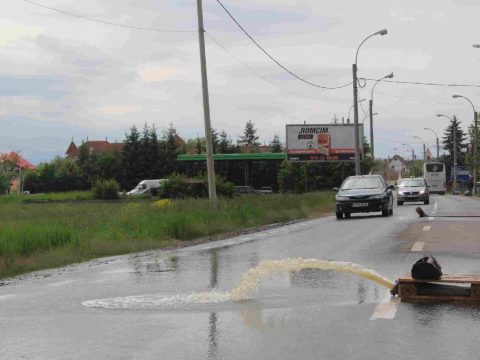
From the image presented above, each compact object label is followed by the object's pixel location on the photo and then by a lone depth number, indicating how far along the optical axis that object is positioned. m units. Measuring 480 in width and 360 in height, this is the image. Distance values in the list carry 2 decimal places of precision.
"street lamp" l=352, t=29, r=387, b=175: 46.45
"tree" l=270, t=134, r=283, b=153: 112.18
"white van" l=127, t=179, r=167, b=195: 79.12
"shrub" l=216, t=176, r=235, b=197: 53.06
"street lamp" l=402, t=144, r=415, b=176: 141.82
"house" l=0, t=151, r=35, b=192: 130.90
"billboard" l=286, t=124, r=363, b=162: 64.69
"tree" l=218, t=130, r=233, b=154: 108.07
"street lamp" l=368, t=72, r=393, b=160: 66.00
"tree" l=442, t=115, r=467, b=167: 121.50
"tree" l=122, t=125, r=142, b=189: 96.25
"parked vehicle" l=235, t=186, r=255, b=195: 74.62
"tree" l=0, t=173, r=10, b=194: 107.68
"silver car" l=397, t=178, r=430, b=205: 41.41
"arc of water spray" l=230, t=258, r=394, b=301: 8.65
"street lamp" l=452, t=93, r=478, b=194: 63.14
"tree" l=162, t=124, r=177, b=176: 97.44
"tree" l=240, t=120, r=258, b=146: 140.25
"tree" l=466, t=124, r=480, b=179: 64.44
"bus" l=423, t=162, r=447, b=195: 78.25
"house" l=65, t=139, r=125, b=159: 168.31
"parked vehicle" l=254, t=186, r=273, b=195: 95.44
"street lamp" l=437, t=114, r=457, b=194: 84.60
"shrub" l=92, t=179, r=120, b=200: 69.81
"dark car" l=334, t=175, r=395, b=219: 26.12
